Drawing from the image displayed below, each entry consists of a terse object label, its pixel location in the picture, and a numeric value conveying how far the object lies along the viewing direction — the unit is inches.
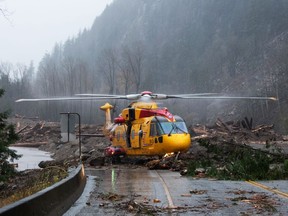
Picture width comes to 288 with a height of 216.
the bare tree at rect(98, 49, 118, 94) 4944.9
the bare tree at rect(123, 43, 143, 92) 4576.8
